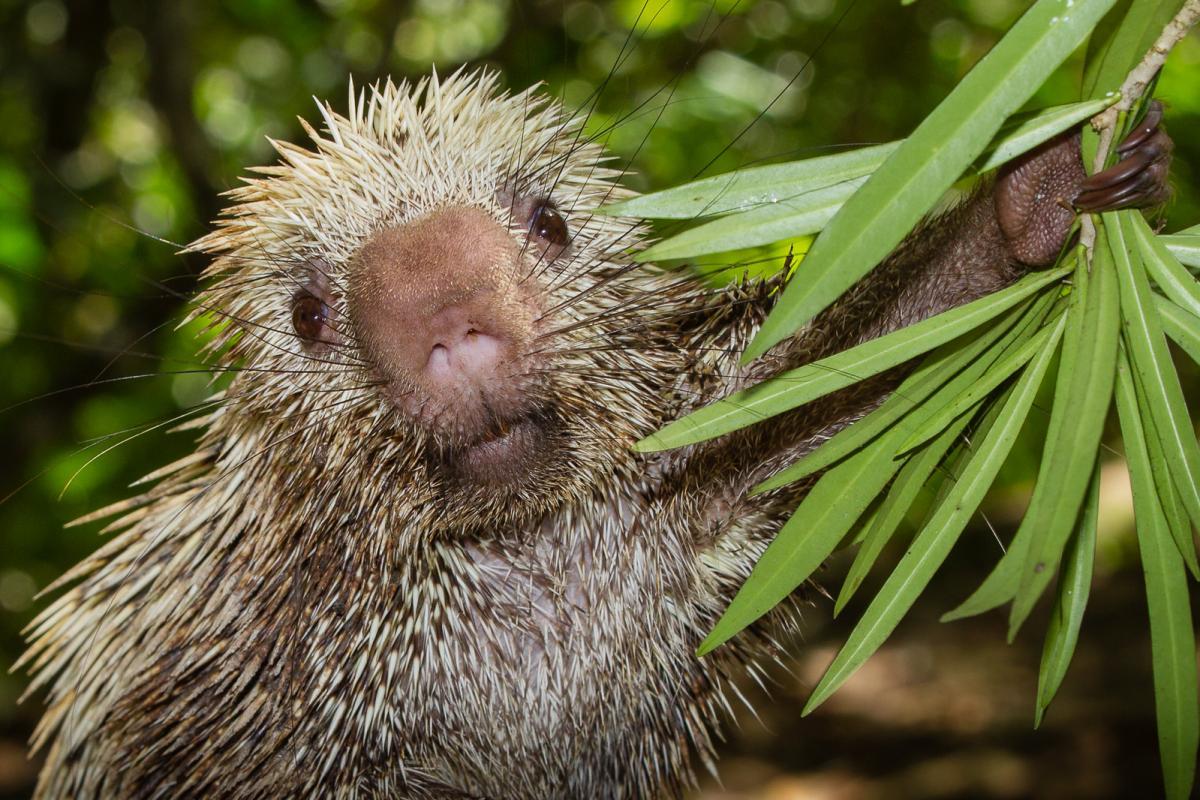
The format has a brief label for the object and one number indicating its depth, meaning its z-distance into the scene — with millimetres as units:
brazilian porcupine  543
